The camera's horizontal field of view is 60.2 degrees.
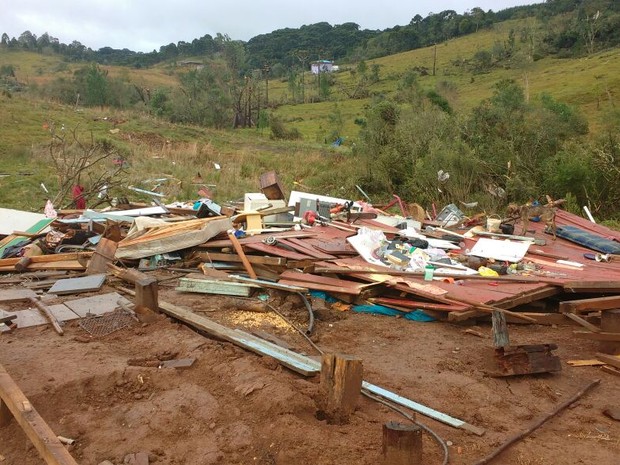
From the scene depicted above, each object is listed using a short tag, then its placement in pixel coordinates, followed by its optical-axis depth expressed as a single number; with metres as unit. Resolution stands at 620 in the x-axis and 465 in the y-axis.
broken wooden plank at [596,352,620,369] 4.55
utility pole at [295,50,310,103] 62.90
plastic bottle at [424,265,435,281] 6.40
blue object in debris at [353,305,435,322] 5.96
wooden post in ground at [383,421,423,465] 2.77
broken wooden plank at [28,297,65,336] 5.17
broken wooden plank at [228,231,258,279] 7.12
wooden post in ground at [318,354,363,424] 3.49
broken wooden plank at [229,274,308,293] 6.27
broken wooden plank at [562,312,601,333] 5.01
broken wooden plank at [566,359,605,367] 4.73
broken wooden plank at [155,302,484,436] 3.69
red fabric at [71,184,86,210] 11.46
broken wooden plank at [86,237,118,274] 7.41
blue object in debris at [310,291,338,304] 6.48
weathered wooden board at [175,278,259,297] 6.59
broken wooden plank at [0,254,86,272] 7.65
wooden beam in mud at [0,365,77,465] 2.62
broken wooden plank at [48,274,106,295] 6.56
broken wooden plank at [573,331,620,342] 4.73
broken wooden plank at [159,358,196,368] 4.26
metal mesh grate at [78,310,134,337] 5.23
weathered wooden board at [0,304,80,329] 5.35
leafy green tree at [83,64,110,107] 36.19
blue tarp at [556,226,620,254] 8.06
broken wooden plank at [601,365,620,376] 4.53
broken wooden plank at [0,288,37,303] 6.22
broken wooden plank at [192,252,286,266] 7.05
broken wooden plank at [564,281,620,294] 5.71
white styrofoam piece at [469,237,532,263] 7.32
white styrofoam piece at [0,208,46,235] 9.66
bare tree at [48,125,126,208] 12.16
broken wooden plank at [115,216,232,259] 7.82
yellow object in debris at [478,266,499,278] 6.63
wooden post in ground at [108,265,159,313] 5.48
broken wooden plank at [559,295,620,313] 5.12
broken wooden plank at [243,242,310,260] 7.09
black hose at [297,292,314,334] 5.54
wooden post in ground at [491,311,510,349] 4.56
